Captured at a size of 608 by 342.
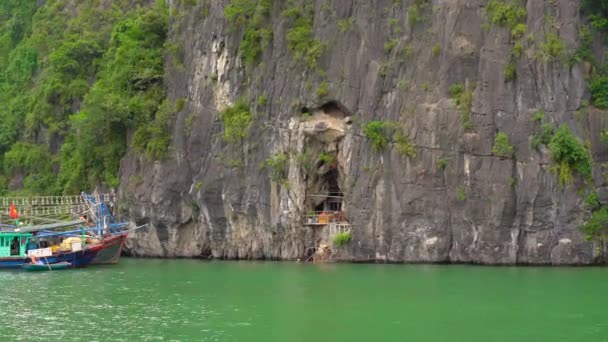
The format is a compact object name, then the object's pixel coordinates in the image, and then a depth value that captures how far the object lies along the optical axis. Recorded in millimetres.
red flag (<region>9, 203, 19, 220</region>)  44781
